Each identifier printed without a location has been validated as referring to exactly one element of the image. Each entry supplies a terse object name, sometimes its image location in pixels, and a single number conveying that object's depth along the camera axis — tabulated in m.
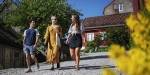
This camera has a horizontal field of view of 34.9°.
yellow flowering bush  1.31
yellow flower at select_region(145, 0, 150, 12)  1.54
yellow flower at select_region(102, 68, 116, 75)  1.36
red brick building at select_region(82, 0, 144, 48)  28.82
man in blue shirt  7.26
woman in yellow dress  6.97
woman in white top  6.71
